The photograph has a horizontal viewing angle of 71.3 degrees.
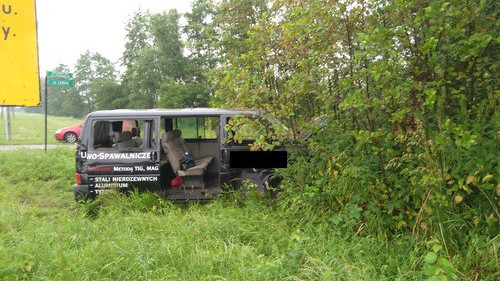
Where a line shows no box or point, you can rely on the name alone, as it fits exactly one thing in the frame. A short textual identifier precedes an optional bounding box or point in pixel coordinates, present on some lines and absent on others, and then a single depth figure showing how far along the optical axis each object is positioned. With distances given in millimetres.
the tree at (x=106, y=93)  31016
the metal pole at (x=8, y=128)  15205
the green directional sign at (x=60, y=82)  11195
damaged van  4820
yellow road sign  1497
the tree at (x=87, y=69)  53950
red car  17272
